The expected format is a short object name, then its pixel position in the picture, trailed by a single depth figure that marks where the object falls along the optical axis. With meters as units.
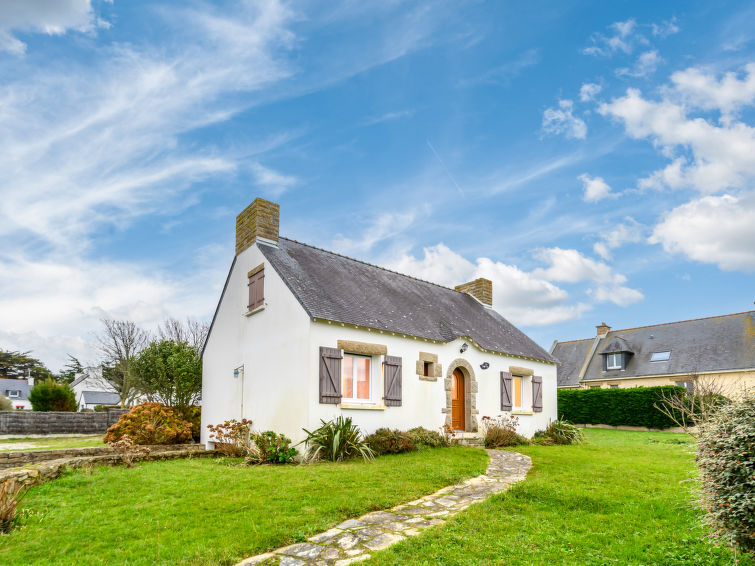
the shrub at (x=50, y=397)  22.66
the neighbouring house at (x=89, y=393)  48.81
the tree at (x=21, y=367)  48.09
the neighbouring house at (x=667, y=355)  24.20
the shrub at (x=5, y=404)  24.12
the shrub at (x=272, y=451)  10.48
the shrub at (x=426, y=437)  12.20
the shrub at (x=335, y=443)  10.32
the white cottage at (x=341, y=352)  11.34
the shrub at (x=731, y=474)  3.90
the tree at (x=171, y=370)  16.78
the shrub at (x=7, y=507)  5.60
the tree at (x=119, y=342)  31.19
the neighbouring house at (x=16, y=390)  46.66
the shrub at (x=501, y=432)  13.60
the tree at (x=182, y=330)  29.83
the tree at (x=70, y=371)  50.45
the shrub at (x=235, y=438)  11.41
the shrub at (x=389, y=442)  11.16
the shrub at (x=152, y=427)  13.66
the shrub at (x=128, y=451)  9.60
